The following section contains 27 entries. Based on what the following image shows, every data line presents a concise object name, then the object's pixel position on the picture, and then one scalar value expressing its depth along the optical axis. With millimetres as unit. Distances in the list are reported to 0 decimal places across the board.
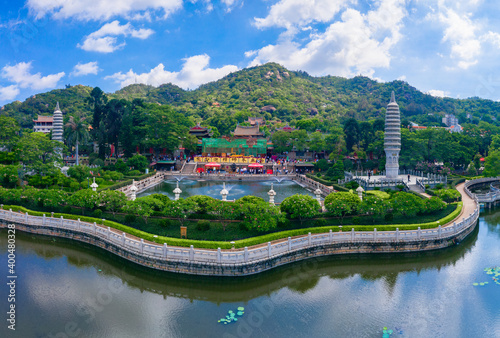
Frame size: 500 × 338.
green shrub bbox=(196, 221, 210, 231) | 24953
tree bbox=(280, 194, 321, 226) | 26094
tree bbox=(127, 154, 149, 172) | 56344
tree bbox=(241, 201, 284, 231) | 24038
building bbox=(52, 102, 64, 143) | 58656
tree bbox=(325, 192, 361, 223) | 27000
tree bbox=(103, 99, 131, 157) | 62062
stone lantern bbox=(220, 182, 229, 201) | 30688
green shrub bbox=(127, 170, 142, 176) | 53250
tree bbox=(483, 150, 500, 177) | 47469
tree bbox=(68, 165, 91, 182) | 41781
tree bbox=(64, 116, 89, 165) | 53781
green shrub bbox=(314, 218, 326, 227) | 26273
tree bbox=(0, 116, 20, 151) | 50344
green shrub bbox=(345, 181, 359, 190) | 42803
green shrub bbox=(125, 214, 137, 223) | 26891
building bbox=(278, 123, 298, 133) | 76375
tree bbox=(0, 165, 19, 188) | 38344
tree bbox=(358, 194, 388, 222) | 27250
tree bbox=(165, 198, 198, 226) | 26062
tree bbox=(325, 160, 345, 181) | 51906
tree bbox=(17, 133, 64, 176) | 41812
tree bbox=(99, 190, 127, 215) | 28078
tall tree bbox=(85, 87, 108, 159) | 60094
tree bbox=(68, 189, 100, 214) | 28828
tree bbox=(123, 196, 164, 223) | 26531
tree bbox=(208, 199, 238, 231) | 25578
